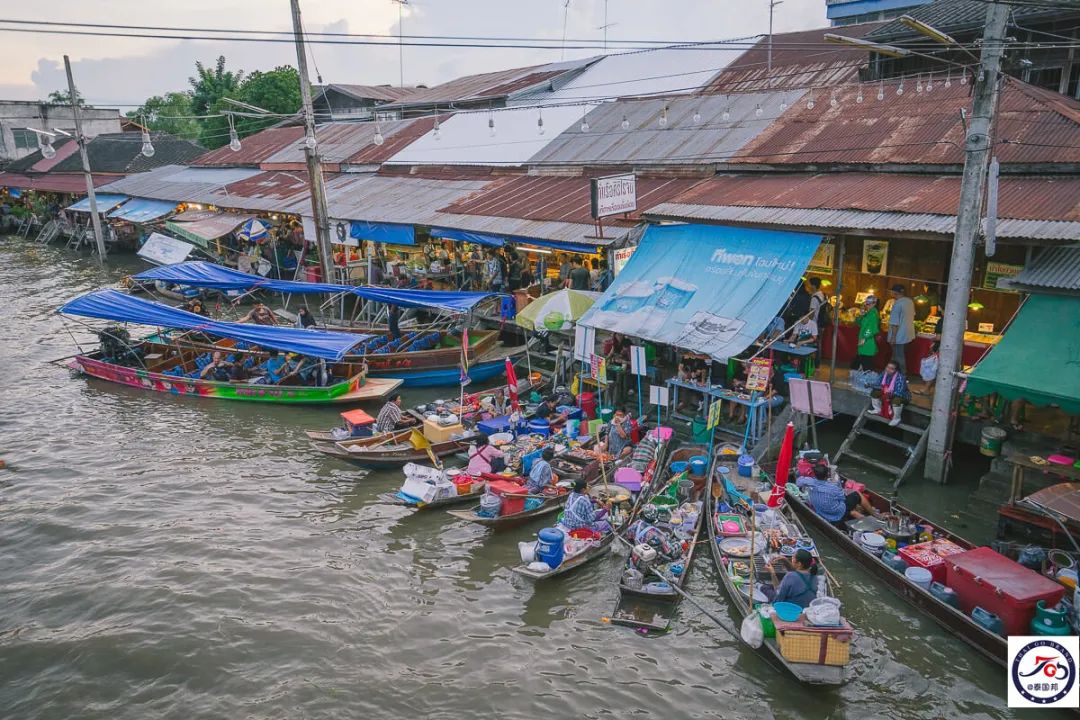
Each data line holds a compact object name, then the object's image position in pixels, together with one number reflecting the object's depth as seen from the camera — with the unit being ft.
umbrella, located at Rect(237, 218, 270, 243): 96.48
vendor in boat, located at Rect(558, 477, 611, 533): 38.14
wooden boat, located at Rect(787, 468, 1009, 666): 28.94
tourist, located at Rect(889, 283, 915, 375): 45.47
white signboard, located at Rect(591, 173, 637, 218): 54.54
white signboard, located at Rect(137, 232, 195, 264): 90.58
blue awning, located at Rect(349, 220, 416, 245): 80.18
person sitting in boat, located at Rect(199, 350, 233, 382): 65.51
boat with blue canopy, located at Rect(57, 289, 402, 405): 61.11
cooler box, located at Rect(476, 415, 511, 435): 51.62
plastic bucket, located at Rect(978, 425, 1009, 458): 39.68
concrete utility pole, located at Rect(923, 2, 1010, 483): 36.29
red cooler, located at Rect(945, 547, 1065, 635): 28.48
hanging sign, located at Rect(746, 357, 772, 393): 46.03
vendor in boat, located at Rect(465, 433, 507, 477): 45.32
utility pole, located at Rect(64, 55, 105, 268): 119.75
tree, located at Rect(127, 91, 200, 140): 216.33
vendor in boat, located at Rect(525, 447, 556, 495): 42.70
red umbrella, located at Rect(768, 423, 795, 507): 39.01
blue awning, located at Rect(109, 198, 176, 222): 120.16
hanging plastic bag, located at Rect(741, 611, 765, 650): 29.68
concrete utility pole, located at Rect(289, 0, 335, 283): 66.39
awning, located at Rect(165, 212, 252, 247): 98.02
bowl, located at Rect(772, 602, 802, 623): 29.32
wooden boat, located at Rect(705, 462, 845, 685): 28.04
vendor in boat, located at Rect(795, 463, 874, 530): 37.91
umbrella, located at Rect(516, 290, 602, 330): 54.39
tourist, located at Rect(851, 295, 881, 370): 47.50
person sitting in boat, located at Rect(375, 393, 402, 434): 52.16
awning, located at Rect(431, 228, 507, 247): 68.95
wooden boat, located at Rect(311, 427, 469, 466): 47.91
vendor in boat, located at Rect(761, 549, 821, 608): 30.53
